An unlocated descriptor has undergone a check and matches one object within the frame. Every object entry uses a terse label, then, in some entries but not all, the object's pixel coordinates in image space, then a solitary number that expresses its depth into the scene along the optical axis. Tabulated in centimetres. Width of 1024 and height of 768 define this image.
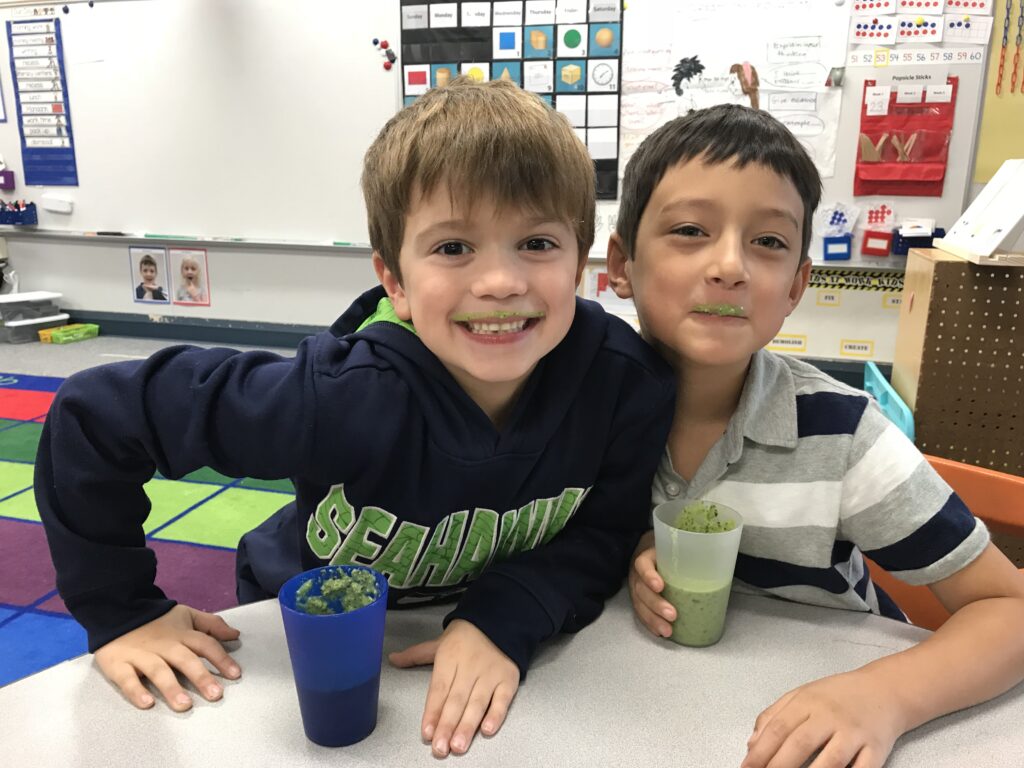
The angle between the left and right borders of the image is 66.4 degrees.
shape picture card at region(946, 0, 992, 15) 246
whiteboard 309
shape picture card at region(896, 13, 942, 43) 250
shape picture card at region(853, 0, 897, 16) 252
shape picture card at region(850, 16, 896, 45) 254
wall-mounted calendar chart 282
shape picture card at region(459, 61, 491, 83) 294
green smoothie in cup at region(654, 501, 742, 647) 67
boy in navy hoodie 68
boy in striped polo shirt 73
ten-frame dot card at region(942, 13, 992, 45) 247
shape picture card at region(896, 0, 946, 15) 248
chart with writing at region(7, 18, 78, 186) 348
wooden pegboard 152
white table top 54
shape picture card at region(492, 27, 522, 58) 290
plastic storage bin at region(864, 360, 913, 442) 160
